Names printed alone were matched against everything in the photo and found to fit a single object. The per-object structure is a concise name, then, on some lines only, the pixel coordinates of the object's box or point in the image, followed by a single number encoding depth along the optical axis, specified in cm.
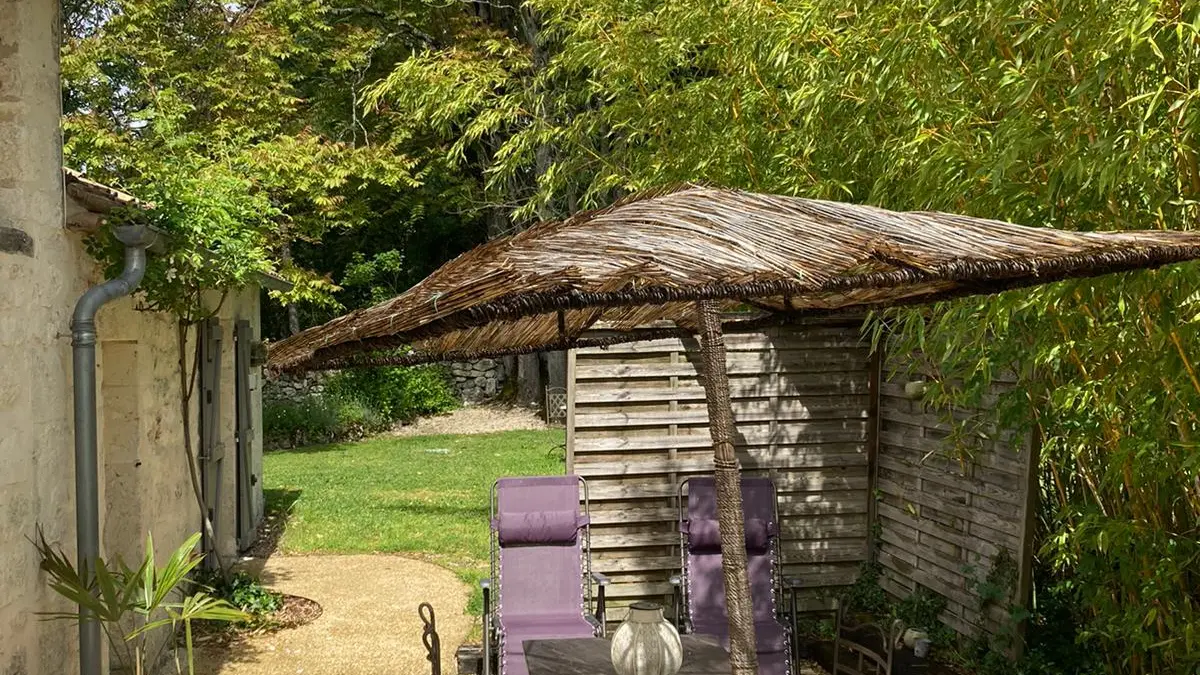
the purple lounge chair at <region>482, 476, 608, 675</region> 587
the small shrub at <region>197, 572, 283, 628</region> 749
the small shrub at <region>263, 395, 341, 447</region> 1788
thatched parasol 285
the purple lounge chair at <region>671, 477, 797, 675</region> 584
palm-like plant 431
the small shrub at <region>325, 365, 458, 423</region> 1942
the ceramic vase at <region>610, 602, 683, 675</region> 362
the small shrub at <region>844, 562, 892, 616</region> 671
